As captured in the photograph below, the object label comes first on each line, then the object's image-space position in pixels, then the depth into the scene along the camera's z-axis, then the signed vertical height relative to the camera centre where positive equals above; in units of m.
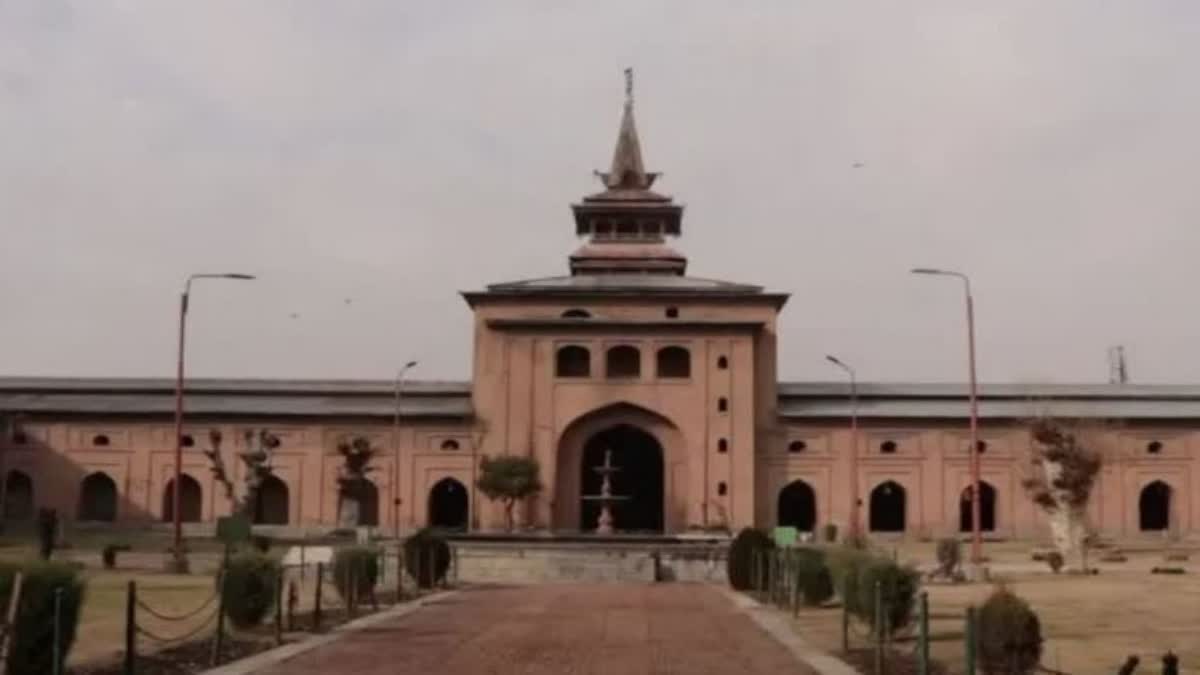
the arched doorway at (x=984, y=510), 66.56 +0.85
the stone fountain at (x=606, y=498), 58.94 +1.11
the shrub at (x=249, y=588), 22.56 -0.84
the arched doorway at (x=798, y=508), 67.44 +0.91
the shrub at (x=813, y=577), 29.39 -0.84
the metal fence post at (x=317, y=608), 24.52 -1.22
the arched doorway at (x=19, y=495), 66.94 +1.24
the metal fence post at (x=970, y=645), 13.79 -0.97
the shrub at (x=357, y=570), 28.72 -0.76
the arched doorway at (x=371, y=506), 66.25 +0.85
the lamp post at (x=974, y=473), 39.19 +1.37
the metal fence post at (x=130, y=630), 15.98 -1.02
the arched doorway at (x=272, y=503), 67.38 +0.98
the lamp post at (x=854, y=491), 57.81 +1.48
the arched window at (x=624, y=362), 66.06 +6.70
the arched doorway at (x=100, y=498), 67.94 +1.14
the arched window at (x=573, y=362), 66.06 +6.68
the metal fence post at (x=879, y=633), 18.03 -1.15
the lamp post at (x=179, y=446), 39.72 +2.00
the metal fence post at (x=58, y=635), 14.84 -0.98
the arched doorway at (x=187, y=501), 66.81 +1.02
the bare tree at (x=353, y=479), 61.66 +1.85
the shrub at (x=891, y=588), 20.56 -0.72
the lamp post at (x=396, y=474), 62.72 +2.07
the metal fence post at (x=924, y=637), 15.60 -1.01
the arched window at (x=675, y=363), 66.19 +6.68
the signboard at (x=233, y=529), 30.50 -0.04
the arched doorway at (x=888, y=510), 68.12 +0.84
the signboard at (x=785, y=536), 41.78 -0.16
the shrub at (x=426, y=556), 37.28 -0.66
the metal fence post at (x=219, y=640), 18.84 -1.32
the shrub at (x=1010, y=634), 16.11 -1.01
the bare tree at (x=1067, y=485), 47.44 +1.33
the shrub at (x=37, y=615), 14.85 -0.81
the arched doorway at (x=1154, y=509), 68.00 +0.95
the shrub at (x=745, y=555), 37.69 -0.59
